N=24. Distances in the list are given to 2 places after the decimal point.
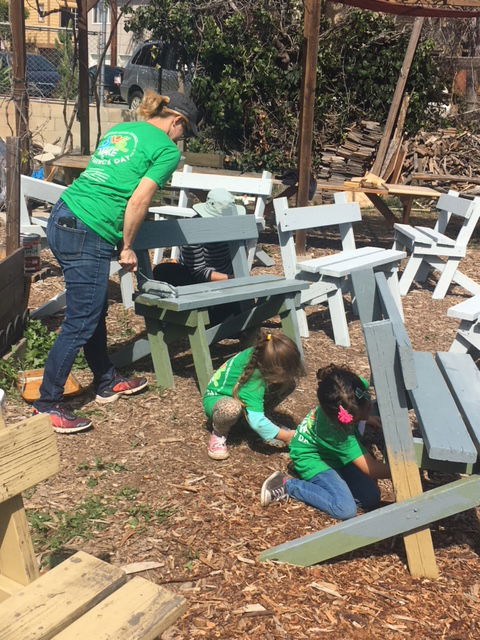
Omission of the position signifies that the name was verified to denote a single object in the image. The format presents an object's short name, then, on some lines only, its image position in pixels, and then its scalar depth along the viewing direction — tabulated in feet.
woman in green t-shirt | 13.92
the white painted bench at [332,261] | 20.03
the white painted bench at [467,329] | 16.24
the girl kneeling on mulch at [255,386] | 13.10
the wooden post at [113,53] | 85.57
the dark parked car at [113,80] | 72.72
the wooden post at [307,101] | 25.79
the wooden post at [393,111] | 43.11
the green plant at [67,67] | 53.72
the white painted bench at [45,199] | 21.59
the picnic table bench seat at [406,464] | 9.89
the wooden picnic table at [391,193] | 30.89
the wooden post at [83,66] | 31.94
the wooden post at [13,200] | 17.88
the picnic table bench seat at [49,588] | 6.11
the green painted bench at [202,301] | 15.66
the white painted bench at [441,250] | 25.34
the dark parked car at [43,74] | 63.43
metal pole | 54.27
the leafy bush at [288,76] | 43.88
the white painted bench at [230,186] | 27.76
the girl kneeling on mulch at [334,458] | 11.57
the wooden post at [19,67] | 25.80
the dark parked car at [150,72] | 52.10
